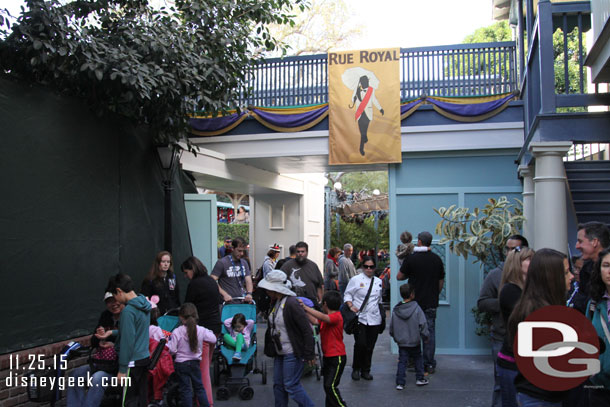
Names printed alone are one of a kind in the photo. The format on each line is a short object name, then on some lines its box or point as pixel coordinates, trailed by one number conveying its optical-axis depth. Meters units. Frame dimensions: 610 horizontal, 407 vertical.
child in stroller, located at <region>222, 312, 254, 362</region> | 7.57
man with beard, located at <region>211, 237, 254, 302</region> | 8.98
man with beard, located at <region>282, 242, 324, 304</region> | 8.87
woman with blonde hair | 4.16
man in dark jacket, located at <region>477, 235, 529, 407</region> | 5.90
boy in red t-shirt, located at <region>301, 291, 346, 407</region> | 6.13
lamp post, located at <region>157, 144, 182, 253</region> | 9.36
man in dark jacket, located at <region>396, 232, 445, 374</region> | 8.55
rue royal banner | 10.52
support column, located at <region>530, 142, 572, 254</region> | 6.54
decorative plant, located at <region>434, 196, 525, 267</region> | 8.88
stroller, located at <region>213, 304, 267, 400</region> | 7.37
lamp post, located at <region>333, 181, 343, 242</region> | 21.40
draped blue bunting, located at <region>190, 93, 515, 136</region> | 10.20
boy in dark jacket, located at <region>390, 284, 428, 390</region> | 7.78
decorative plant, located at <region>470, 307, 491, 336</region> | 9.27
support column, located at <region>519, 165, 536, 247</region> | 9.13
